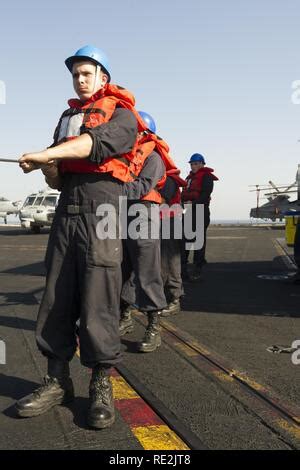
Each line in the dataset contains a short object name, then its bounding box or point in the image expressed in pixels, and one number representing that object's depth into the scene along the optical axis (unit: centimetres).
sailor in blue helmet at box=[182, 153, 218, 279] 750
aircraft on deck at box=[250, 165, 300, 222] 4122
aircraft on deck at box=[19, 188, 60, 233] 2134
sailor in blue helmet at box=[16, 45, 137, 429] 259
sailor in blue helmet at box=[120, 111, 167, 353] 397
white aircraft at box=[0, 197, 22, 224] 3959
